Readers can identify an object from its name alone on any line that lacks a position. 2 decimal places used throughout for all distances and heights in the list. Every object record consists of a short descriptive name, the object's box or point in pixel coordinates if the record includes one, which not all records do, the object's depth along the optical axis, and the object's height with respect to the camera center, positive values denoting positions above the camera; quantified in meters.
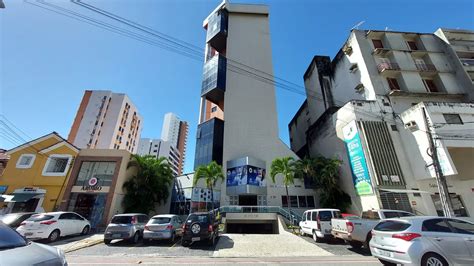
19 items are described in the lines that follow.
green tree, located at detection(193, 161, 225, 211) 24.09 +4.40
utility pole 13.47 +2.05
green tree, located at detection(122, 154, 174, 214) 22.23 +3.14
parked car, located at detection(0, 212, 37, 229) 13.92 -0.40
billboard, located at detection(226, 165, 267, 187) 27.86 +5.02
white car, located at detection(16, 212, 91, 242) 11.45 -0.73
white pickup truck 9.36 -0.43
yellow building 20.23 +3.70
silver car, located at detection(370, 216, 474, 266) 5.54 -0.66
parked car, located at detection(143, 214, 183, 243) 11.29 -0.79
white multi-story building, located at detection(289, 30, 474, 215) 19.19 +9.93
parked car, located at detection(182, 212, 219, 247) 10.50 -0.72
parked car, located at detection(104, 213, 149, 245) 11.17 -0.80
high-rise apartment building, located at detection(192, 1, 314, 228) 28.16 +16.61
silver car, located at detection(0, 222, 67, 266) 3.22 -0.65
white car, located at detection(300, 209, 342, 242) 11.84 -0.41
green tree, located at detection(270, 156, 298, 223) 23.59 +5.16
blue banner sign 20.19 +5.40
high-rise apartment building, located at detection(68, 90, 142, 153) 53.44 +23.28
